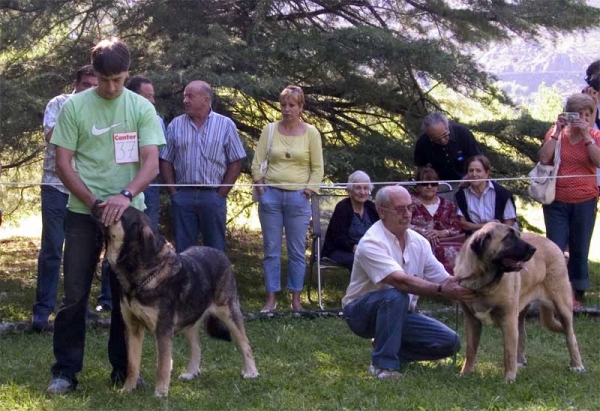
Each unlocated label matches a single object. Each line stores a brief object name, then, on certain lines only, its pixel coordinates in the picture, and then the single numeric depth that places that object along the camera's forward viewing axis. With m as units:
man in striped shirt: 7.15
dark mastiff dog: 4.66
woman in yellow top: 7.51
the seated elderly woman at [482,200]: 7.64
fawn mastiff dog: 5.07
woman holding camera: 7.39
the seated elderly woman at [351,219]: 8.04
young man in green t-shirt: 4.65
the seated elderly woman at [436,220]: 7.87
